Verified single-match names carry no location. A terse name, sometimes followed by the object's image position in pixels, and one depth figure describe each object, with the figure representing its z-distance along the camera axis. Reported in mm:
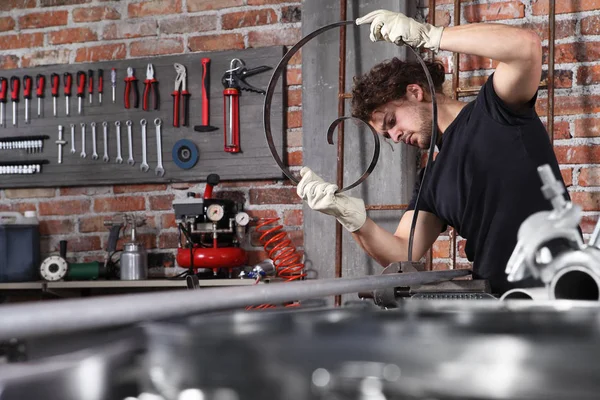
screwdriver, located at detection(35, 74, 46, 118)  3094
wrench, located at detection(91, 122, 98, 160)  3031
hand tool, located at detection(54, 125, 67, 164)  3066
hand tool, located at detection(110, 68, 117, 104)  2979
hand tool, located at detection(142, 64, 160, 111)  2918
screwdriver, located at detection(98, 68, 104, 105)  3014
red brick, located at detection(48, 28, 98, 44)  3098
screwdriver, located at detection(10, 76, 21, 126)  3137
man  1646
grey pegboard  2777
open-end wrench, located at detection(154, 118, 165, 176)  2912
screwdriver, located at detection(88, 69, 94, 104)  3041
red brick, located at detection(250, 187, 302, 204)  2771
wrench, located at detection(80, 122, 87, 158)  3055
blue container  2838
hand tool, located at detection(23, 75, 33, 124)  3119
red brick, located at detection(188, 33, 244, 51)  2855
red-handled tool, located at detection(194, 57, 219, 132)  2826
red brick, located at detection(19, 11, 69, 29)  3135
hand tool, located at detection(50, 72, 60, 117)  3078
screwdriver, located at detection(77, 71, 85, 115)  3039
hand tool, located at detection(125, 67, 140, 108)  2959
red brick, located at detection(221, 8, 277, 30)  2816
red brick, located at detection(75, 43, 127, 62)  3049
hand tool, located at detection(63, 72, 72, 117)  3053
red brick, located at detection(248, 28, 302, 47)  2787
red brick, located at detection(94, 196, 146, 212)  2988
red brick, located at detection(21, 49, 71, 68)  3131
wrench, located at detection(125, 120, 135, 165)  2961
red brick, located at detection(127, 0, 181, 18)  2977
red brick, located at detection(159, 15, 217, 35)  2906
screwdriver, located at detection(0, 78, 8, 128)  3152
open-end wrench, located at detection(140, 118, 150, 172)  2934
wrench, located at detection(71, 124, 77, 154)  3072
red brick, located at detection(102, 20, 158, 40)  3014
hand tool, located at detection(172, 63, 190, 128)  2879
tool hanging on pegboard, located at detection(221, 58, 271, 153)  2770
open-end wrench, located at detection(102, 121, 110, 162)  3006
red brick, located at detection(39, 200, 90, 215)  3078
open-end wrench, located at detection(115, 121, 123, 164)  2982
